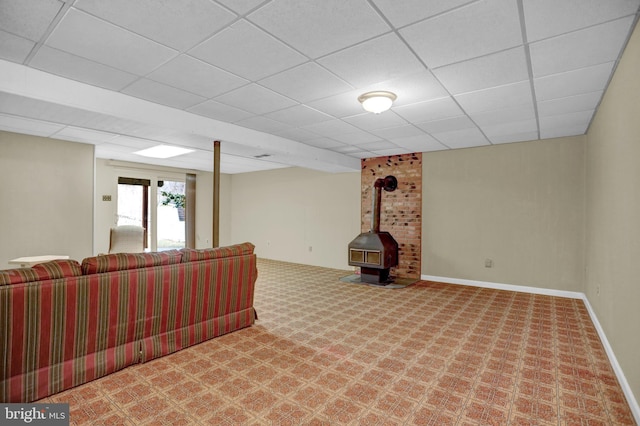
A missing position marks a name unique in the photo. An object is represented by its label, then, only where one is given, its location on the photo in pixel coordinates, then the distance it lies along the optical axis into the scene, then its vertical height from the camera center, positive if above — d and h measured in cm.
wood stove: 546 -63
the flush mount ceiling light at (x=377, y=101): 312 +113
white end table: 408 -62
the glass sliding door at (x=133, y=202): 741 +26
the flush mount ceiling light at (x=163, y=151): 570 +117
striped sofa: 198 -76
